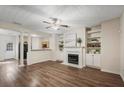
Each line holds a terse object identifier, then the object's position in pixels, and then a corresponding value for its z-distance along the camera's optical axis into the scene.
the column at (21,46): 4.52
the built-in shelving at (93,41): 4.04
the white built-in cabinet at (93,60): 3.77
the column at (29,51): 4.61
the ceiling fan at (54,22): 2.88
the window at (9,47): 6.77
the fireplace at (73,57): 4.14
